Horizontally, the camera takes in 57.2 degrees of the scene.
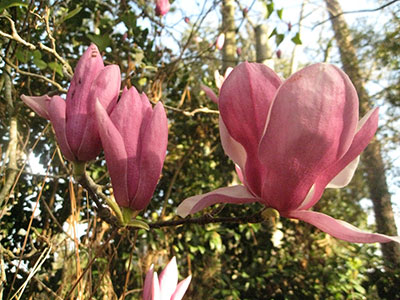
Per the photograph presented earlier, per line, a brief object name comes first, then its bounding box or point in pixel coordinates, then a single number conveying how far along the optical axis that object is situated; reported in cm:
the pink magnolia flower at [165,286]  51
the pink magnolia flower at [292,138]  25
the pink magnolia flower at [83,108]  32
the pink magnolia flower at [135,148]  30
